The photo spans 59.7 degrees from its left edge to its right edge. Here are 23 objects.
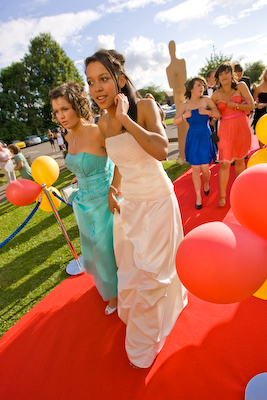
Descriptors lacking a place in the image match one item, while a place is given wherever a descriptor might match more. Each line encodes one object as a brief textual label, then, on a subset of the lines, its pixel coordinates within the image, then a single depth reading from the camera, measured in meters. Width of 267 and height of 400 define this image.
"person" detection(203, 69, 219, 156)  5.45
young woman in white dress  1.57
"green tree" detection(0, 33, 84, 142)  33.03
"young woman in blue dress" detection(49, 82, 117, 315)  2.10
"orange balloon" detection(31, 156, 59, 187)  2.86
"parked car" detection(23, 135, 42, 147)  26.59
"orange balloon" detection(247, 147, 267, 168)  1.78
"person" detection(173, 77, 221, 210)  3.46
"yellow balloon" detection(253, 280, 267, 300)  1.16
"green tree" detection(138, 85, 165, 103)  35.53
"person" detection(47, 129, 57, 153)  16.21
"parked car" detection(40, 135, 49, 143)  29.22
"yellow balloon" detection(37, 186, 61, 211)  3.06
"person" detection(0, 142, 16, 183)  6.92
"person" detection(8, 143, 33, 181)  6.08
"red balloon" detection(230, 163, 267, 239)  0.90
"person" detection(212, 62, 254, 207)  3.26
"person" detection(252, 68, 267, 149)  4.20
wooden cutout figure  5.39
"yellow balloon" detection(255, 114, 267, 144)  1.84
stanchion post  2.96
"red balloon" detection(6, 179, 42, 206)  2.73
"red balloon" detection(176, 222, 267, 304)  0.83
